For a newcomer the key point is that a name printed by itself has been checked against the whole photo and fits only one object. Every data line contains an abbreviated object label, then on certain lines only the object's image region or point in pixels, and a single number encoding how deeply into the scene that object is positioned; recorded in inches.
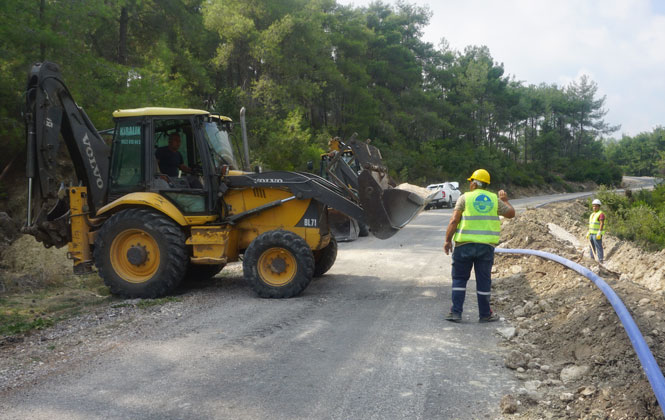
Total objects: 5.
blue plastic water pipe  142.3
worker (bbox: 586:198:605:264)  524.4
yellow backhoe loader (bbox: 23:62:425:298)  317.7
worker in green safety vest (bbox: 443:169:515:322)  262.4
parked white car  1302.9
